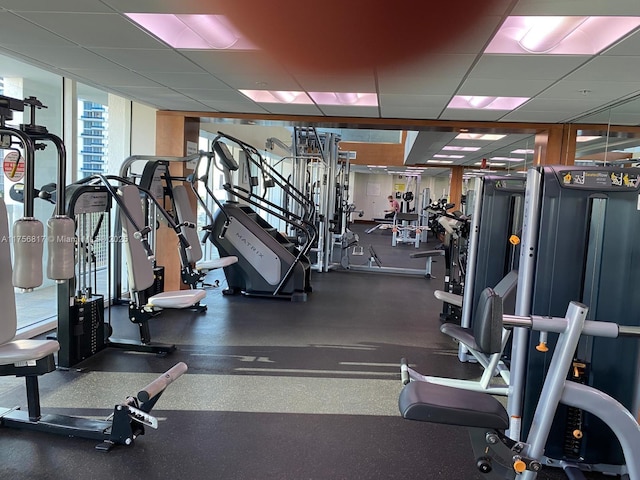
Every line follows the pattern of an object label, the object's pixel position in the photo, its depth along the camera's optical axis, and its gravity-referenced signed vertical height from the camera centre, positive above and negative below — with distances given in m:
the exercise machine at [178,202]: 4.53 -0.11
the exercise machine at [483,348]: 1.70 -0.82
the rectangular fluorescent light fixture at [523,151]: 7.83 +1.08
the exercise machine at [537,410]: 1.82 -0.77
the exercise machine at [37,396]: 2.36 -1.10
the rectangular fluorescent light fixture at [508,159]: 9.55 +1.17
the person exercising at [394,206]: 13.85 -0.10
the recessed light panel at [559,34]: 2.56 +1.02
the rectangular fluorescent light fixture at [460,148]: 9.67 +1.22
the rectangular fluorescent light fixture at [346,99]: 4.71 +1.05
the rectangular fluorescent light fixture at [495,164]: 12.57 +1.23
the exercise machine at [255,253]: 6.02 -0.72
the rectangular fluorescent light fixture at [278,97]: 4.78 +1.05
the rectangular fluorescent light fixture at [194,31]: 2.76 +1.00
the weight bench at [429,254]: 5.95 -0.60
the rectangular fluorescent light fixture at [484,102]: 4.54 +1.05
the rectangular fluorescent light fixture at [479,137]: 7.70 +1.19
